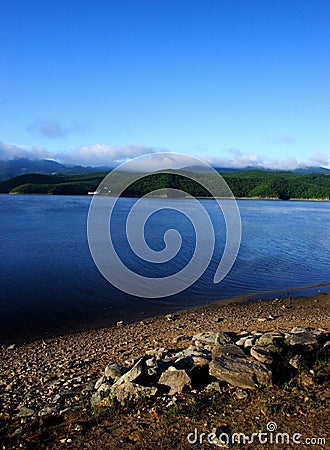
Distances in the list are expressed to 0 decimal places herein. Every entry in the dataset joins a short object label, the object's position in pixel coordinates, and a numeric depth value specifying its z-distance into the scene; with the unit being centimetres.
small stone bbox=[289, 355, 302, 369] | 693
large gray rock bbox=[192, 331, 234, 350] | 874
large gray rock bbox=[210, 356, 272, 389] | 627
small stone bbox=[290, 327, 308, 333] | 976
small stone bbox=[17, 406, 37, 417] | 629
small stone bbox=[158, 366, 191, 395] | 622
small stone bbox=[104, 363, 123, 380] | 725
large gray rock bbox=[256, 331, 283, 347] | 814
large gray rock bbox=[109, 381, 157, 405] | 606
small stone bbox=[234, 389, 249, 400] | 593
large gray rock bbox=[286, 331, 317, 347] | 814
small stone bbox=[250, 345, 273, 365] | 692
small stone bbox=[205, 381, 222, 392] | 620
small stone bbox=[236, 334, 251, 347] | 856
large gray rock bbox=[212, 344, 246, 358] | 720
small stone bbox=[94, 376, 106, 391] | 704
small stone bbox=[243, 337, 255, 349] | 823
